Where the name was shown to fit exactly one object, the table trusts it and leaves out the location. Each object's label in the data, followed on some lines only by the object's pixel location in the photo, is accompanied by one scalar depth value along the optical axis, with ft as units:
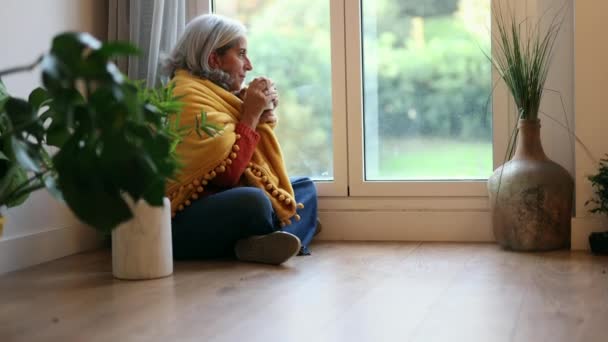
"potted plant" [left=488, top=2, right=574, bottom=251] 8.61
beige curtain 9.66
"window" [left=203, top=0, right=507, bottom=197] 9.77
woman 8.47
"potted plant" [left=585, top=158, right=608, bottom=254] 8.46
